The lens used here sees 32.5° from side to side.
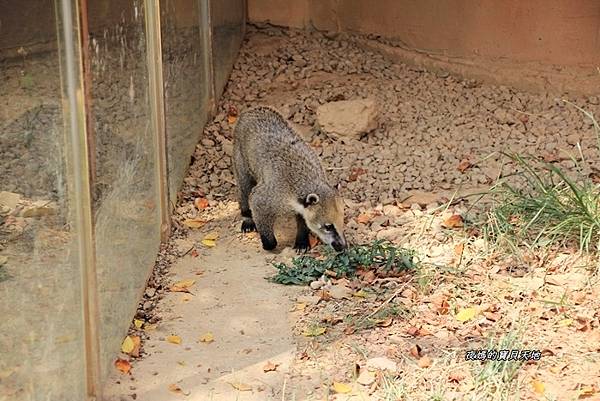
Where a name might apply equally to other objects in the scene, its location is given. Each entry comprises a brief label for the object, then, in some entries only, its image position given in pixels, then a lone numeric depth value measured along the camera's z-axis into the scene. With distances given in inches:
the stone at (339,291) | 238.4
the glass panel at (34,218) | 146.3
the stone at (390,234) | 269.1
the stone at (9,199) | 145.9
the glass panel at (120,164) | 194.2
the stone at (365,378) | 196.4
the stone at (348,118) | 325.1
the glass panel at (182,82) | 278.5
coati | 271.3
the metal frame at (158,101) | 255.0
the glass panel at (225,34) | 344.2
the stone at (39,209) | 154.7
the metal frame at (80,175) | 168.9
